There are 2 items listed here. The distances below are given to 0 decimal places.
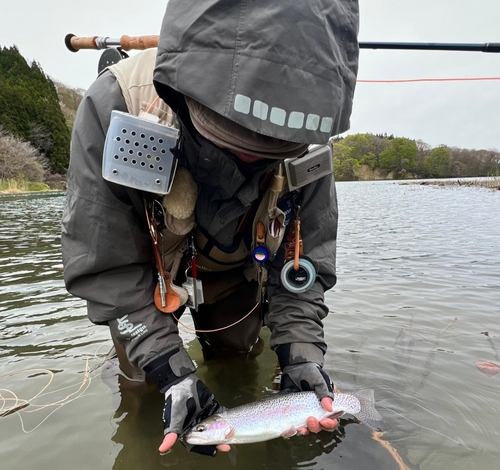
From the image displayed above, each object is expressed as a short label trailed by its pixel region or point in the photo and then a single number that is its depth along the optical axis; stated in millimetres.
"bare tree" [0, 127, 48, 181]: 37703
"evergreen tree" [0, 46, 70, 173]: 44088
